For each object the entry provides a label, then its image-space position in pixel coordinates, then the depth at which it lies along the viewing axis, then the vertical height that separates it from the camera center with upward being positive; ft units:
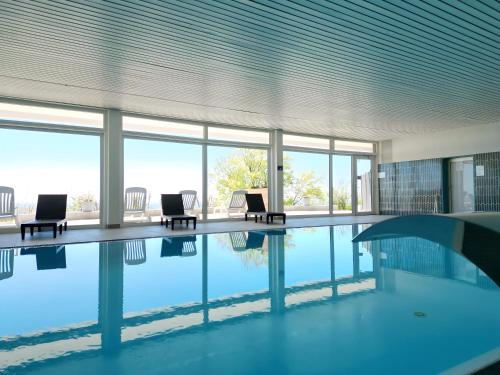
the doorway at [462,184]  39.88 +1.01
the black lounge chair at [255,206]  37.57 -1.28
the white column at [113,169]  31.24 +2.43
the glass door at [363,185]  48.96 +1.24
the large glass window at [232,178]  39.17 +2.17
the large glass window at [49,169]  29.04 +2.42
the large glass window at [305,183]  46.39 +1.52
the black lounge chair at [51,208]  27.48 -0.98
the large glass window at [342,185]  47.83 +1.24
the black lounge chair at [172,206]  33.12 -1.05
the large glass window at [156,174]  33.58 +2.20
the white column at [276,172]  40.70 +2.65
